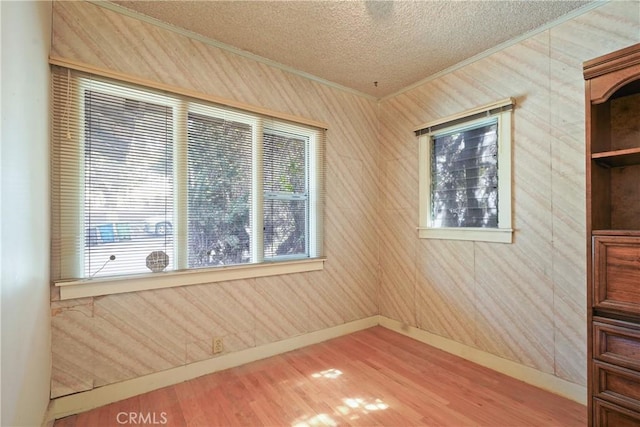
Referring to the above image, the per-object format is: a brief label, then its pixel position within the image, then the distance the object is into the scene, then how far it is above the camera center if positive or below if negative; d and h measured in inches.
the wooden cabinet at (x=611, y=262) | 54.8 -9.4
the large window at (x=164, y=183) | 70.9 +10.1
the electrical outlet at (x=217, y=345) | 89.6 -41.2
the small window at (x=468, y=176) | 92.2 +14.6
